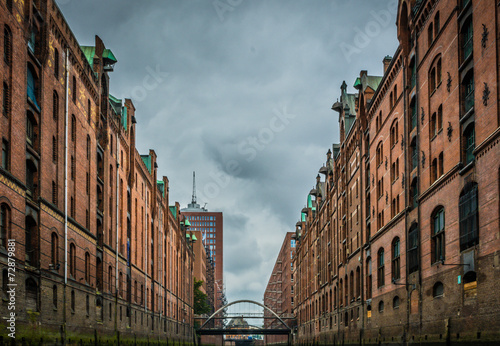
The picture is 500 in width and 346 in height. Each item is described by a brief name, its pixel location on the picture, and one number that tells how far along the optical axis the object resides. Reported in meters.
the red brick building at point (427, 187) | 24.17
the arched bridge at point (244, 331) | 107.87
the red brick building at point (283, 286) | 128.50
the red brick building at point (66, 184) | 26.59
